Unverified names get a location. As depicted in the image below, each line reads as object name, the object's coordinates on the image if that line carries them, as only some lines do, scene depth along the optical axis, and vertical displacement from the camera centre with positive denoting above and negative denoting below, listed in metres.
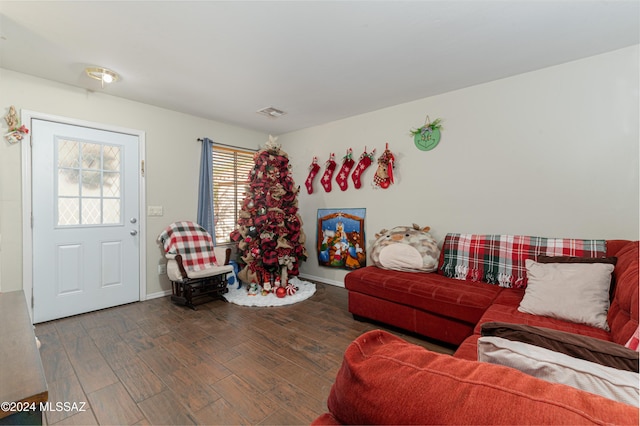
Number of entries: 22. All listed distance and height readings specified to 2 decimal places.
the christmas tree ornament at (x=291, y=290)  3.58 -1.04
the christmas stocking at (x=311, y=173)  4.31 +0.59
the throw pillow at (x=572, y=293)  1.66 -0.52
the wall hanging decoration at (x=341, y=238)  3.82 -0.41
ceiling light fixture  2.53 +1.28
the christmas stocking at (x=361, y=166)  3.70 +0.61
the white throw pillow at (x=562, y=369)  0.50 -0.32
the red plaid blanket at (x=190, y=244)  3.35 -0.42
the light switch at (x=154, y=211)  3.45 -0.01
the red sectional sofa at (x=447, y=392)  0.39 -0.30
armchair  3.19 -0.66
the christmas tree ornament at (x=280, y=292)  3.47 -1.03
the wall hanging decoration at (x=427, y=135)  3.15 +0.89
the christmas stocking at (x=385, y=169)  3.48 +0.53
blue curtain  3.92 +0.29
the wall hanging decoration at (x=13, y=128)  2.56 +0.77
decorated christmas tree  3.67 -0.24
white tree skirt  3.28 -1.09
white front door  2.77 -0.10
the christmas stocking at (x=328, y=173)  4.09 +0.57
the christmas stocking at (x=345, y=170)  3.90 +0.58
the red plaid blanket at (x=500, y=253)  2.22 -0.37
